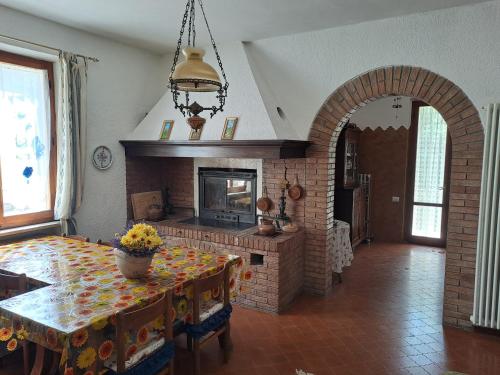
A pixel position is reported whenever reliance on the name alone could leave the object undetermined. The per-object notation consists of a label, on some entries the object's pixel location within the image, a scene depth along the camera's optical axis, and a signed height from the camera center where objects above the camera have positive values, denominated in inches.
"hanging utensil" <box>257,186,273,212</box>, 196.7 -20.9
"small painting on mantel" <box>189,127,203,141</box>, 190.9 +14.5
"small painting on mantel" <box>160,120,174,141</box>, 201.2 +18.4
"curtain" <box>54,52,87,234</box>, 173.9 +12.4
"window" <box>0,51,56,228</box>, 161.8 +9.2
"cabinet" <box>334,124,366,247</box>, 252.5 -15.7
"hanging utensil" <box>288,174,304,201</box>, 187.8 -13.4
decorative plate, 195.5 +2.3
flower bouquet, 108.2 -25.3
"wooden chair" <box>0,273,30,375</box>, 107.6 -35.1
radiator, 139.1 -26.8
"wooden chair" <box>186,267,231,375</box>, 113.3 -50.1
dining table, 85.0 -36.1
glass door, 282.7 -9.0
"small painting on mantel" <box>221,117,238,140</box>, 182.1 +17.6
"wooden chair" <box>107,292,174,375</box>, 88.1 -45.8
